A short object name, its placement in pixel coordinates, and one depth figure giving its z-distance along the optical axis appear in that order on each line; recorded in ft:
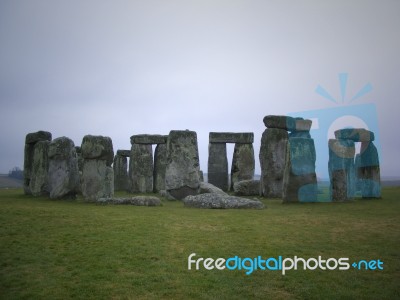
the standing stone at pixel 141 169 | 59.82
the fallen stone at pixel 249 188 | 49.44
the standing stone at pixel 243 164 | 63.21
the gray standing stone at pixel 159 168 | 60.59
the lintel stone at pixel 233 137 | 63.72
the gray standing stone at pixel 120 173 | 68.13
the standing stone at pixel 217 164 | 64.13
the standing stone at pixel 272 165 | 44.70
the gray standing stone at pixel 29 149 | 47.52
